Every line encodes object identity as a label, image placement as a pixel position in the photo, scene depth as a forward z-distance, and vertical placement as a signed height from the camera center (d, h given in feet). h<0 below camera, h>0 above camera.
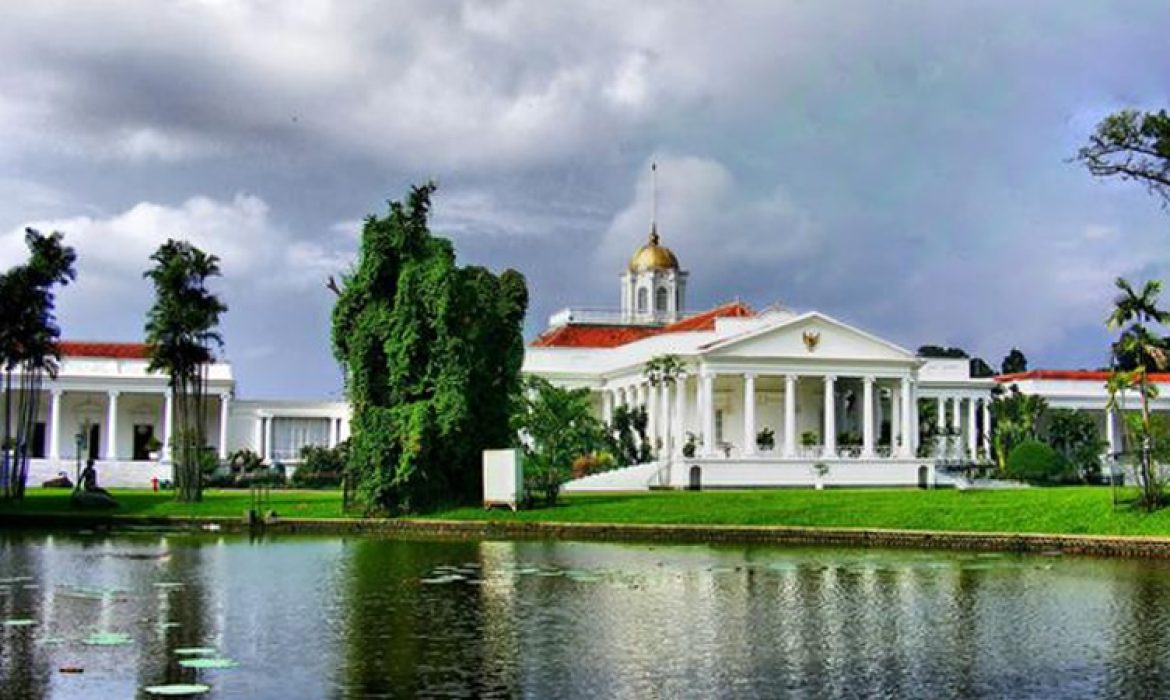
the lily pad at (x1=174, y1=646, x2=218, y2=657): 52.34 -6.18
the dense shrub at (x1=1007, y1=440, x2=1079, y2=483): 203.51 +2.88
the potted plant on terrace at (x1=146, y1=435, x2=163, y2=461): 243.42 +5.91
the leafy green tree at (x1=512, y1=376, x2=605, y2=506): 186.36 +7.82
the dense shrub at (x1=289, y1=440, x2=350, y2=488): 204.03 +1.99
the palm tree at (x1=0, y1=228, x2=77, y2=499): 156.76 +18.95
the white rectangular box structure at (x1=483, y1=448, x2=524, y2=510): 136.26 +0.48
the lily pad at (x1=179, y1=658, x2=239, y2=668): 49.78 -6.29
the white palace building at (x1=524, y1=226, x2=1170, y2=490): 209.15 +14.32
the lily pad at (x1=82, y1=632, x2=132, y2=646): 54.60 -6.04
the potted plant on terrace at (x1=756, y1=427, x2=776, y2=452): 225.35 +6.71
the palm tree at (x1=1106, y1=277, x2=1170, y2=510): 115.14 +12.46
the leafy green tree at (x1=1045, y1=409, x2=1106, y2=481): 241.35 +9.09
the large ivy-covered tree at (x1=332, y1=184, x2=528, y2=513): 138.41 +12.00
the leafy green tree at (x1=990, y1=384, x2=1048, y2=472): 229.86 +11.16
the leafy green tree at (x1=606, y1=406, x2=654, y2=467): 209.77 +6.80
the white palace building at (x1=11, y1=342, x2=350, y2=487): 242.17 +11.58
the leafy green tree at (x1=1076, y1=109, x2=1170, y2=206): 123.03 +29.61
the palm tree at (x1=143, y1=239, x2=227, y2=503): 153.48 +17.27
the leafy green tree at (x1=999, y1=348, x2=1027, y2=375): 390.01 +32.83
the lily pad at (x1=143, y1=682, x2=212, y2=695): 44.74 -6.49
